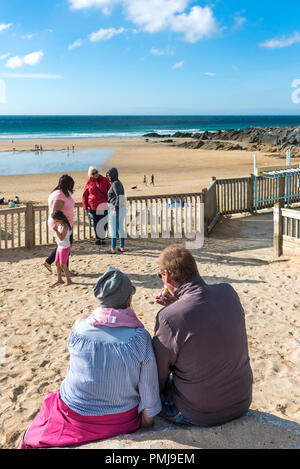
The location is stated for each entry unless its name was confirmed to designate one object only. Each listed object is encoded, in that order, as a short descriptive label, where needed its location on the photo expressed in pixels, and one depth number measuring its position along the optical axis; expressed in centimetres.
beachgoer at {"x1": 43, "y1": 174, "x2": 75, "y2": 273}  680
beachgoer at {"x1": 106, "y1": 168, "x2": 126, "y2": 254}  837
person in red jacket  881
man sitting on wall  265
